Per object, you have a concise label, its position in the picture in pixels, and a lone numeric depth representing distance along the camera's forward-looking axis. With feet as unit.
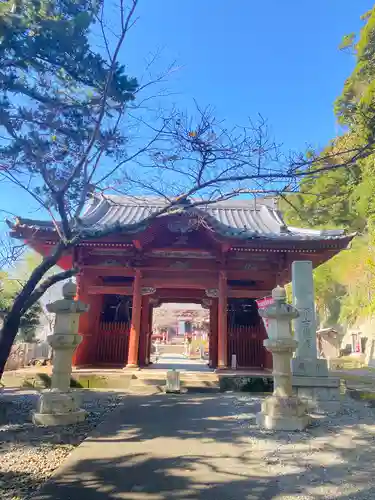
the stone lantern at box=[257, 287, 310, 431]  18.62
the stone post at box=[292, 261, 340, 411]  24.35
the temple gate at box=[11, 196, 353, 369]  34.19
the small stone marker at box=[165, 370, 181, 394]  28.76
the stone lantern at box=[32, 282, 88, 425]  19.17
